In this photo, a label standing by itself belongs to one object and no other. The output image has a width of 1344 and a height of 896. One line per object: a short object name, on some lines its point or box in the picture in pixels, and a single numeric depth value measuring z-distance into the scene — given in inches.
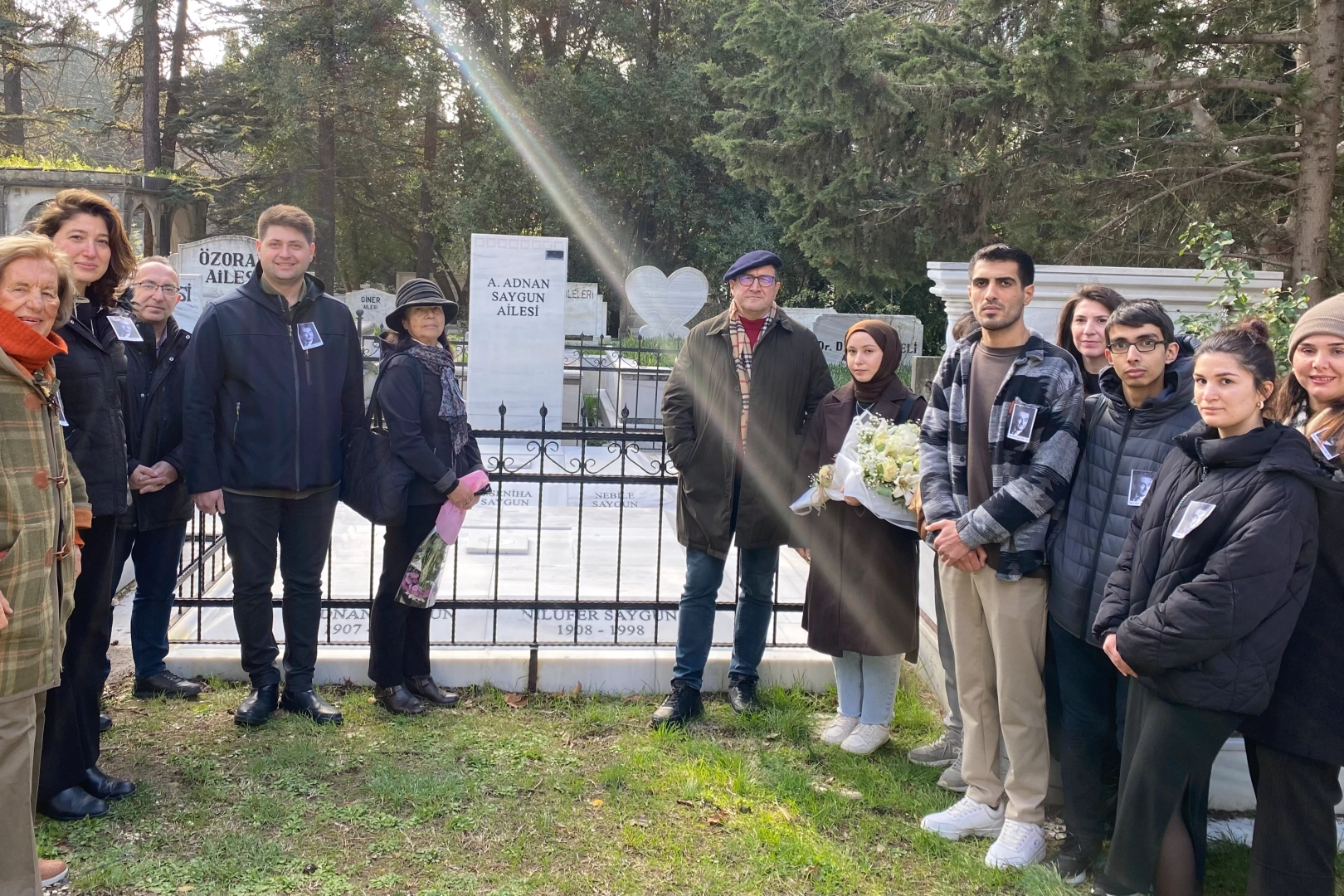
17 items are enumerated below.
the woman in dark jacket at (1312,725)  98.0
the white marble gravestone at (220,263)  505.0
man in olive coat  162.4
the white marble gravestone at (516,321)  457.4
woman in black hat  159.8
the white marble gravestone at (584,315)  759.1
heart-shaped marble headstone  609.6
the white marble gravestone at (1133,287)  205.5
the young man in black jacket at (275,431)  153.5
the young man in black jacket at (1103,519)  114.0
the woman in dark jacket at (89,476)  128.7
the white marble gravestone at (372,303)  851.4
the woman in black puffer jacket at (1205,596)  96.2
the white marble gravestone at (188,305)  442.3
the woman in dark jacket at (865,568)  152.2
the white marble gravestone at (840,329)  647.1
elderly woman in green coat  98.5
